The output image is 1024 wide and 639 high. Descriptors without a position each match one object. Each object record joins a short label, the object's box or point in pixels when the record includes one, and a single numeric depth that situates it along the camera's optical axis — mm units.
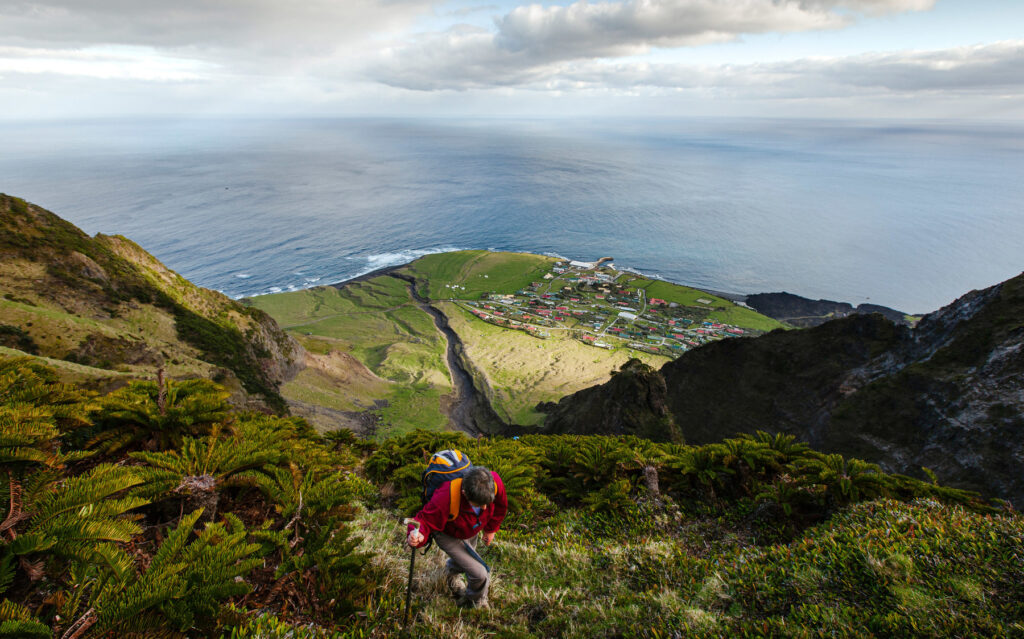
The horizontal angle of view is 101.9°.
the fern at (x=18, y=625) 2589
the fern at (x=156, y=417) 7031
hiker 5172
